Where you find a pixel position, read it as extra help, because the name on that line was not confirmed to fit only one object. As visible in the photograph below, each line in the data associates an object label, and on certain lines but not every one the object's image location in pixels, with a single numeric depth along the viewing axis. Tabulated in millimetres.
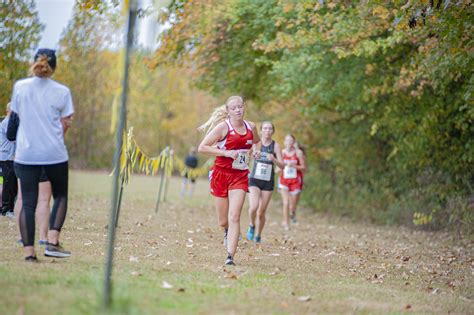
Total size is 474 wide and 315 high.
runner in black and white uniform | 25297
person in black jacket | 71187
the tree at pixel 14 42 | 27859
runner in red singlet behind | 34706
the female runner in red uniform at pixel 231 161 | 18062
